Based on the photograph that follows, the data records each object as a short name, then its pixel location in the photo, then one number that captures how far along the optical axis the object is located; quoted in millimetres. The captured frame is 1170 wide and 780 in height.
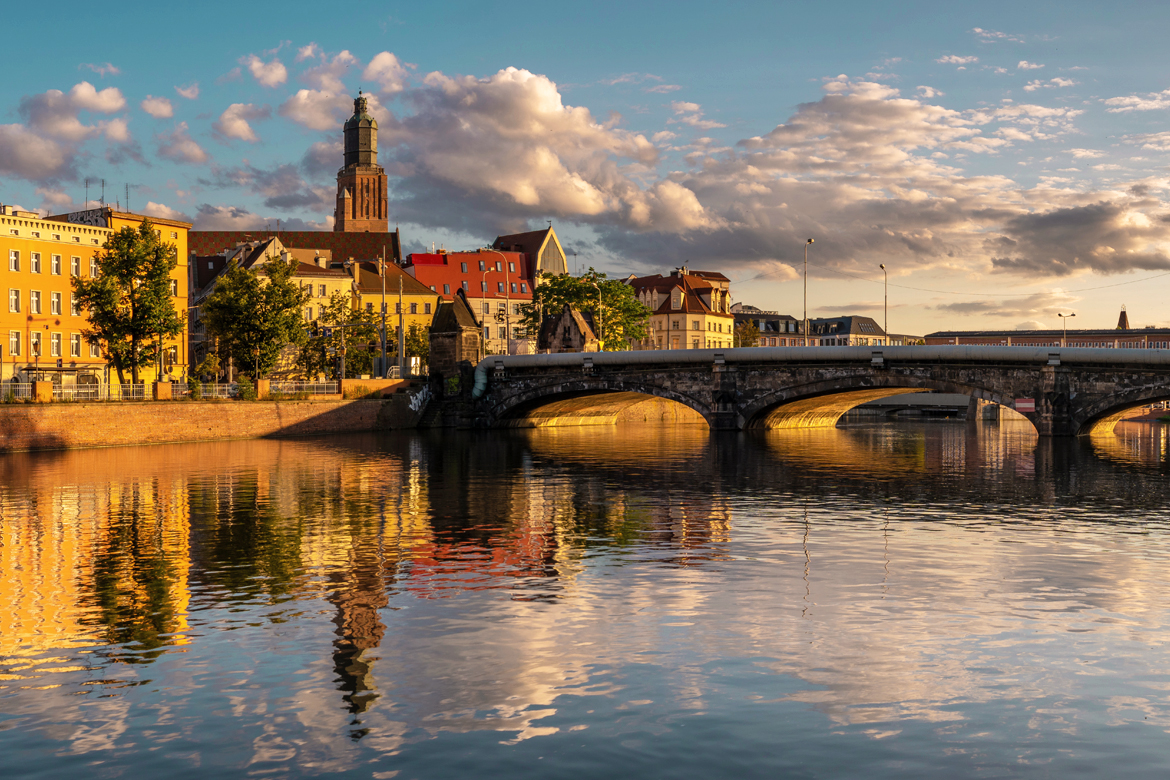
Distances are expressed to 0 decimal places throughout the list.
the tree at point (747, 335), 167750
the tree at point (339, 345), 99538
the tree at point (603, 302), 112000
